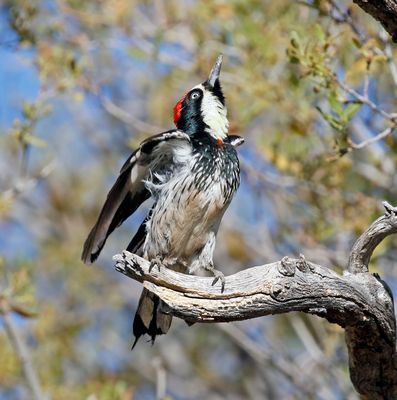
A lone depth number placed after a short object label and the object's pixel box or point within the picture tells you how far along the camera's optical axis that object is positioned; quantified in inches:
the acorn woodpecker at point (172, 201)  379.9
